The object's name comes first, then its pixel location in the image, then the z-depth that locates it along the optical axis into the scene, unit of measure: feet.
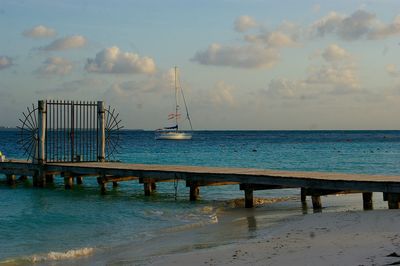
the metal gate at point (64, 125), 87.25
